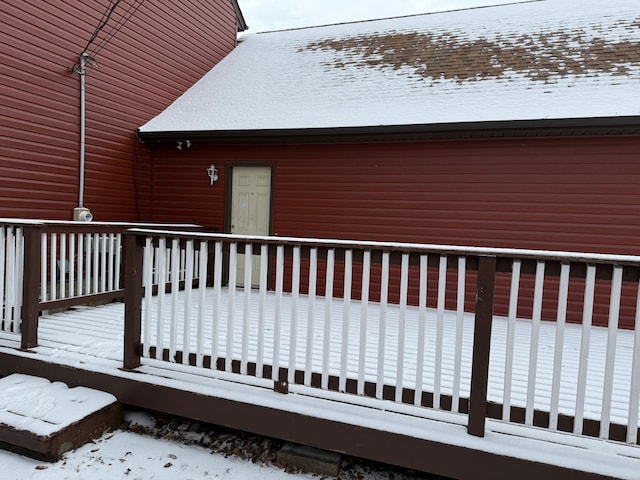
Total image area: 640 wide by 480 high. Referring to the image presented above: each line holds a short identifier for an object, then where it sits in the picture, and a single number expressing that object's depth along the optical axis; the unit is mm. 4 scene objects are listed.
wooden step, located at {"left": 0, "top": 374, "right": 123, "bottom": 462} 2584
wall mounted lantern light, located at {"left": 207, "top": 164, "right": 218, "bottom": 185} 6969
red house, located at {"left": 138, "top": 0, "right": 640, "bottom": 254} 5320
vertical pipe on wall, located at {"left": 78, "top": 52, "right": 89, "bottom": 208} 5945
